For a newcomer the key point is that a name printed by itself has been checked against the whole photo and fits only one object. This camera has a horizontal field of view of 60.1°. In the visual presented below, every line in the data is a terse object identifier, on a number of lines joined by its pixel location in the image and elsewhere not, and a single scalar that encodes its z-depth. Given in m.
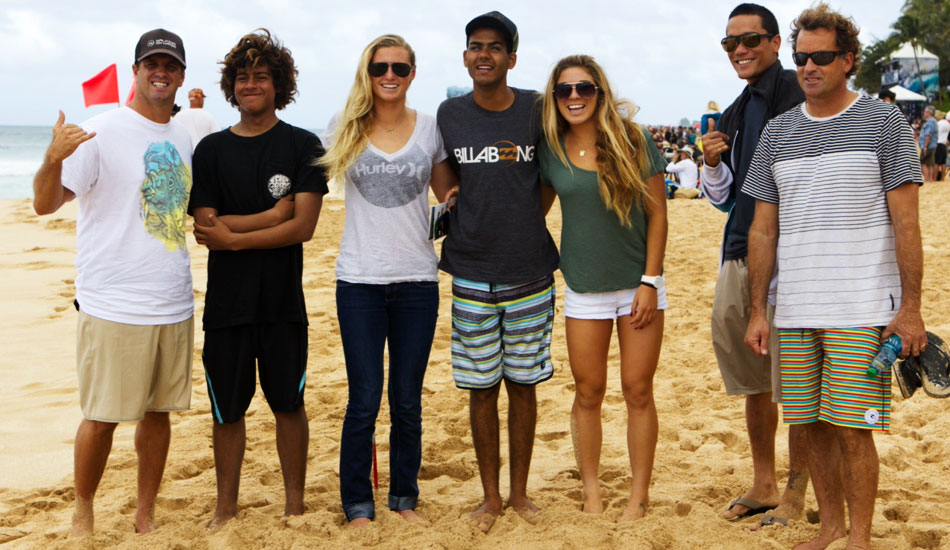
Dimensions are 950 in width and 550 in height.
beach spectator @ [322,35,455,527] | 3.48
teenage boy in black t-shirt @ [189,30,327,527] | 3.43
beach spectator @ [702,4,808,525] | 3.58
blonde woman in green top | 3.46
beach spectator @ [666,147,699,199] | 16.52
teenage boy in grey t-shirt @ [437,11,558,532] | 3.48
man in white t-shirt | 3.32
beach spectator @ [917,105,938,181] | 15.20
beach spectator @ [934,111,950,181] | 16.64
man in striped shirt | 2.92
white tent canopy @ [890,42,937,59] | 51.82
